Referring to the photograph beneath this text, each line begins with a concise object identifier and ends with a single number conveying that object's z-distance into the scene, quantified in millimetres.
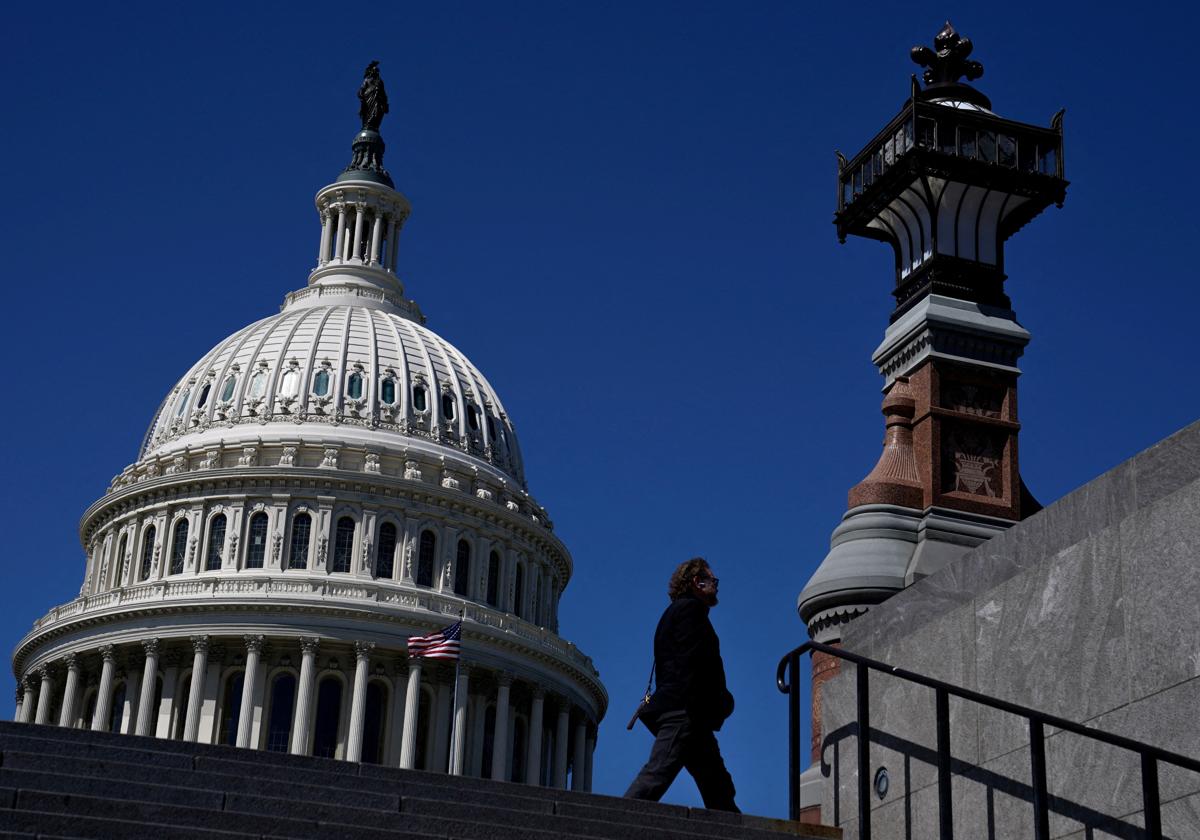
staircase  9930
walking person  12742
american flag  64438
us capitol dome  78188
